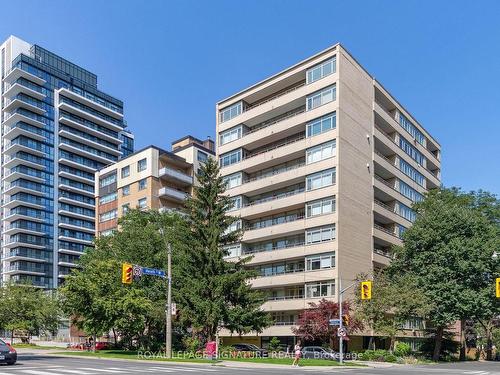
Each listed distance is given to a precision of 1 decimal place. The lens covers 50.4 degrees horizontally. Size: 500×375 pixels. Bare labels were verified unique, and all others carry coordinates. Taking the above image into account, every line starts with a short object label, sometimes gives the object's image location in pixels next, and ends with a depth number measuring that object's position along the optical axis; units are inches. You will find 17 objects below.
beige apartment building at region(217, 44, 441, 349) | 2255.2
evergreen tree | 1740.9
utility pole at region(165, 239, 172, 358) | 1488.7
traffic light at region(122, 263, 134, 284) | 1283.2
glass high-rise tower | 4945.9
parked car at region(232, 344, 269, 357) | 1843.0
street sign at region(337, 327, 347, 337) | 1571.1
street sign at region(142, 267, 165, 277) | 1416.8
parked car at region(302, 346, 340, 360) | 1764.5
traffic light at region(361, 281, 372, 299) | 1459.2
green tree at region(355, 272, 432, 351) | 1937.7
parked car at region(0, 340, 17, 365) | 1094.2
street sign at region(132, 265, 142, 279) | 1352.1
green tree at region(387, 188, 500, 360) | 1987.0
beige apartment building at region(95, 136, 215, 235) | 3292.3
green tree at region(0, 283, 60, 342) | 2527.1
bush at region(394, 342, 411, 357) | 1956.2
